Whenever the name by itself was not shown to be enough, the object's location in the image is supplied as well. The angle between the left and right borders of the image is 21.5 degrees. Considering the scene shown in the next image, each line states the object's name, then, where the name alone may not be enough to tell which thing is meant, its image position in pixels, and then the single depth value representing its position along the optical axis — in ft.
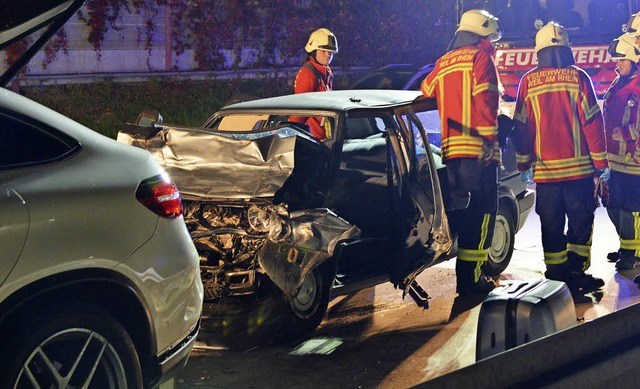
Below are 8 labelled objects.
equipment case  25.09
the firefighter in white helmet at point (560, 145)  38.94
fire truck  67.22
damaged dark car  30.71
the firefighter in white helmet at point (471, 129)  37.22
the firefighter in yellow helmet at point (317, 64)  49.71
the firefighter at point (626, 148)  42.07
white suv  19.96
